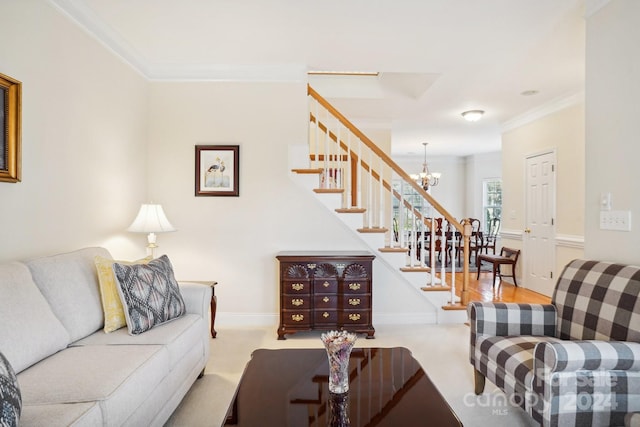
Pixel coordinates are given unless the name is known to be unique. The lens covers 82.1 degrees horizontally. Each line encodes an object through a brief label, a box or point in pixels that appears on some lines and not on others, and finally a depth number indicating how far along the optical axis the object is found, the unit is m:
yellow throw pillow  2.21
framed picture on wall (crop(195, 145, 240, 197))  3.92
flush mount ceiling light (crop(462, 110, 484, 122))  5.45
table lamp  3.19
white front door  5.11
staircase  3.94
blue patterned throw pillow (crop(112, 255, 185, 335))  2.16
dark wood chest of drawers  3.53
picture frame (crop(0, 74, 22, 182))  2.09
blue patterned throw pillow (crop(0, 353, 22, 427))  1.03
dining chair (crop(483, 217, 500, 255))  8.51
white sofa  1.43
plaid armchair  1.67
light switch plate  2.25
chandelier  7.87
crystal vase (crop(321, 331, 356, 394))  1.54
